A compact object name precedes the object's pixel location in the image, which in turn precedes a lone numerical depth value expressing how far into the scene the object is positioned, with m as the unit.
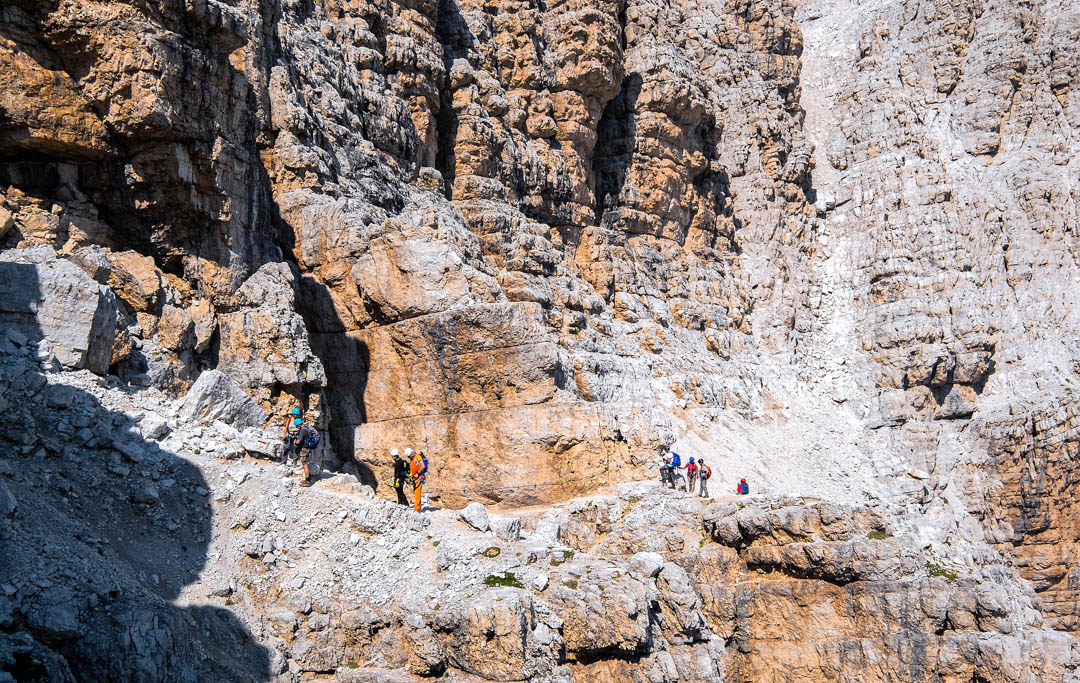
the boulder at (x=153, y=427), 17.13
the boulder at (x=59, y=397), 16.30
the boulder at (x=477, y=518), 18.28
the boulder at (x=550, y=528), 22.42
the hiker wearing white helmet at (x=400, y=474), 19.33
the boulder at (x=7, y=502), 13.09
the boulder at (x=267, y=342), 22.70
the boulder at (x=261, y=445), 18.42
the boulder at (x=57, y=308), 17.14
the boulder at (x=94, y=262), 19.52
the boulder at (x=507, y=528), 18.27
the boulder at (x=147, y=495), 15.86
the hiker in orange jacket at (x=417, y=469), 19.77
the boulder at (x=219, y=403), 18.67
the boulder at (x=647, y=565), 18.42
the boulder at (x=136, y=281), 20.56
